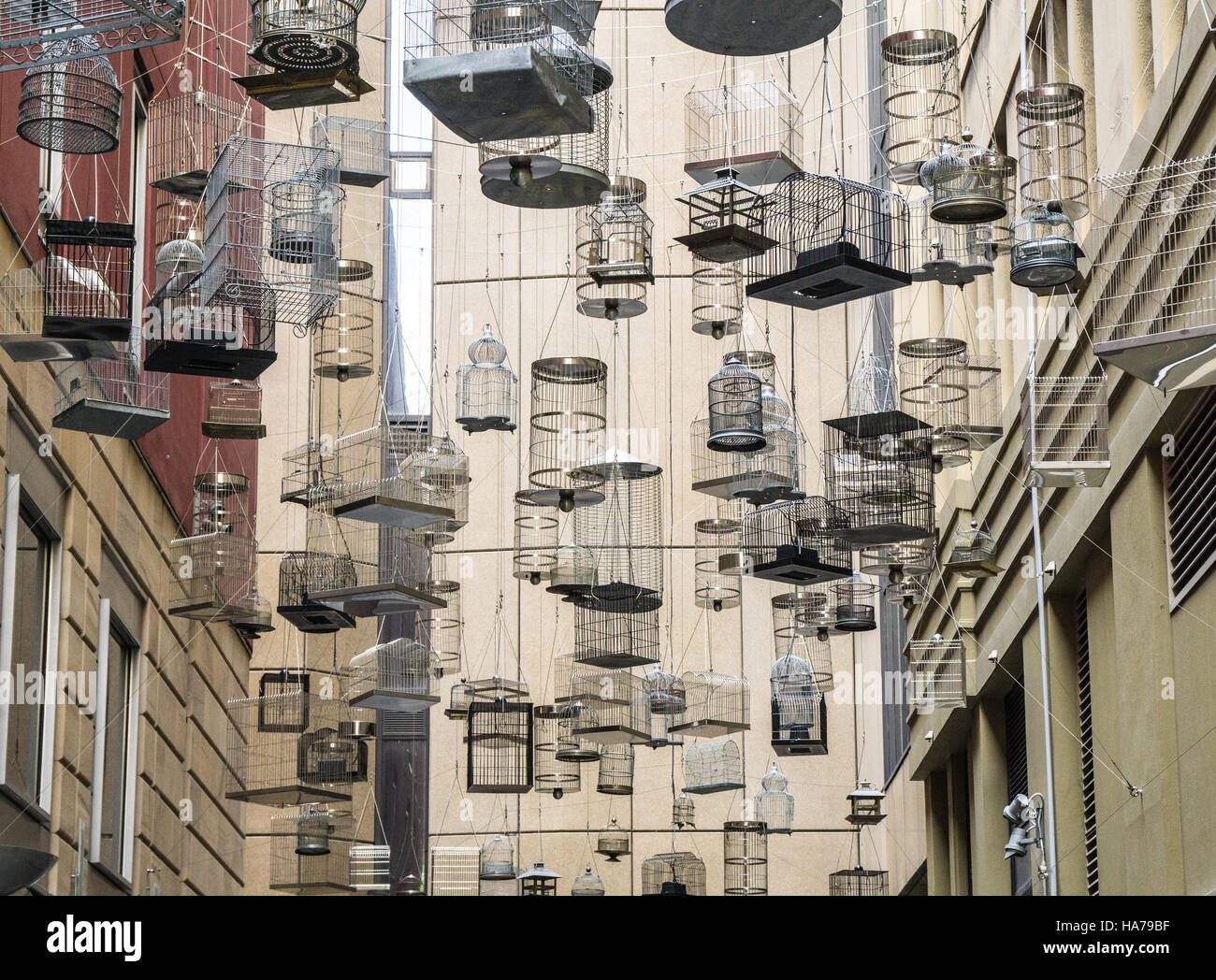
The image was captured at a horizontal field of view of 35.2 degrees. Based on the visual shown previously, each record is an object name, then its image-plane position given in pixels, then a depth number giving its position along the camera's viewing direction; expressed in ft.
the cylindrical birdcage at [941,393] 61.05
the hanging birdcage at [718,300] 62.34
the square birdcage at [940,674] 77.46
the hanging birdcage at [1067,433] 51.55
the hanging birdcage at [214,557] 74.08
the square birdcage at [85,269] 48.29
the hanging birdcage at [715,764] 88.63
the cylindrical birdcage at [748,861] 95.09
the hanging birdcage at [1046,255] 45.44
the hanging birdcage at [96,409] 50.03
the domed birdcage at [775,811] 91.35
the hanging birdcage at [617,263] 55.42
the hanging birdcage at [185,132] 65.16
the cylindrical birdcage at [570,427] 62.85
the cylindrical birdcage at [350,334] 69.56
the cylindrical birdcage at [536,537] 84.87
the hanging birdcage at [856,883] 91.97
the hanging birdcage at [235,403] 73.56
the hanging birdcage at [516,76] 38.14
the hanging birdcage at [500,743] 75.56
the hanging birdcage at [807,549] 60.03
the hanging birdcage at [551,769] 89.76
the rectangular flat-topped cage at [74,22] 38.93
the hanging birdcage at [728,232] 50.75
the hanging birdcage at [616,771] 81.56
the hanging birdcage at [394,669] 77.20
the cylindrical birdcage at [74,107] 46.65
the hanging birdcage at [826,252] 46.42
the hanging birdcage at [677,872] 92.73
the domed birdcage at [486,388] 67.30
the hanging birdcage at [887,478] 57.16
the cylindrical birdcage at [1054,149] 51.88
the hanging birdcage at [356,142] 76.38
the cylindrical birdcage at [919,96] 57.72
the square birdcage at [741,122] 77.61
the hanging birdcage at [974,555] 63.98
